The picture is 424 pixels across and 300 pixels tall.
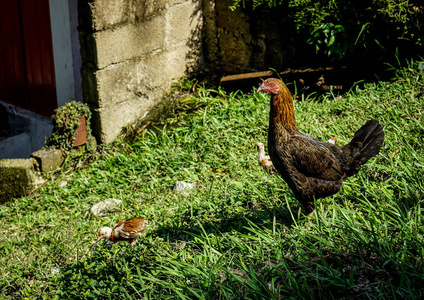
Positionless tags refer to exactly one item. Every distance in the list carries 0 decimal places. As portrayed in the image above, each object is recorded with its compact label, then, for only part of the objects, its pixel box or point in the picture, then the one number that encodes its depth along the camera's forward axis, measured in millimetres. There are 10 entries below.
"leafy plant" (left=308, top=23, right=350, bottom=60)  6051
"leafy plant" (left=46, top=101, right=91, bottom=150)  5930
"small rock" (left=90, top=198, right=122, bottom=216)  5000
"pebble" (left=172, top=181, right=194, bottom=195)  4894
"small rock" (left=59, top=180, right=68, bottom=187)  5711
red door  7051
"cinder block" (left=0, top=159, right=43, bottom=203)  5689
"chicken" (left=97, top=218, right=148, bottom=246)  4047
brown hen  3723
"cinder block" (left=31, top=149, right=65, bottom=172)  5832
